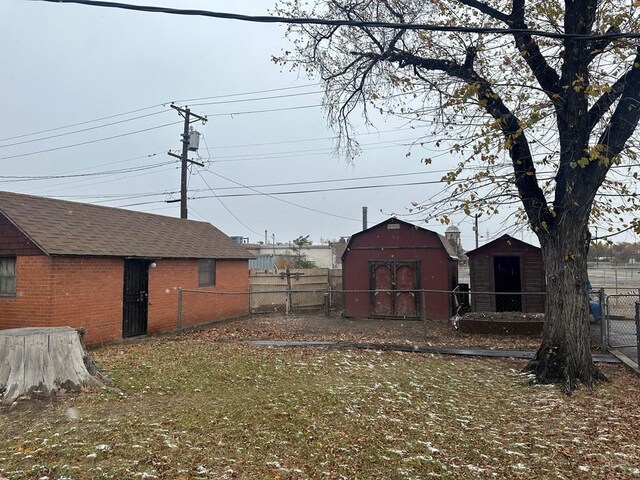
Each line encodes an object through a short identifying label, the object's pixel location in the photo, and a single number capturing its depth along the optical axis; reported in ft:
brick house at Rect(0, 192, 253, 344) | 31.63
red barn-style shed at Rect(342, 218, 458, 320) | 47.03
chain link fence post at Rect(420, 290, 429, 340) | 33.56
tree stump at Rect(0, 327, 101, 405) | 18.33
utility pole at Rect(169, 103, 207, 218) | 64.69
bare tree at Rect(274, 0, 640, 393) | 20.83
